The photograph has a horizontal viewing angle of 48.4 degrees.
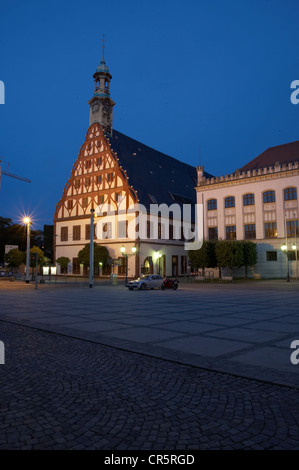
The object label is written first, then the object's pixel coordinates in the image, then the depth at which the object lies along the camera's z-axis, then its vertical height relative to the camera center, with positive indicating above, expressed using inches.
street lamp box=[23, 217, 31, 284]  1559.1 +137.9
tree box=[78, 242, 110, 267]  1990.7 +59.1
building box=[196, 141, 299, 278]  1742.1 +314.6
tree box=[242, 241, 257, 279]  1716.3 +51.8
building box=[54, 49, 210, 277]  2091.5 +470.4
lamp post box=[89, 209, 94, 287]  1390.3 +32.0
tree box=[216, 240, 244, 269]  1641.2 +50.2
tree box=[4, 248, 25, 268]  2308.1 +58.6
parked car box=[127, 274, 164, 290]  1277.1 -72.9
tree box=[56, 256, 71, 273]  2279.8 +26.3
